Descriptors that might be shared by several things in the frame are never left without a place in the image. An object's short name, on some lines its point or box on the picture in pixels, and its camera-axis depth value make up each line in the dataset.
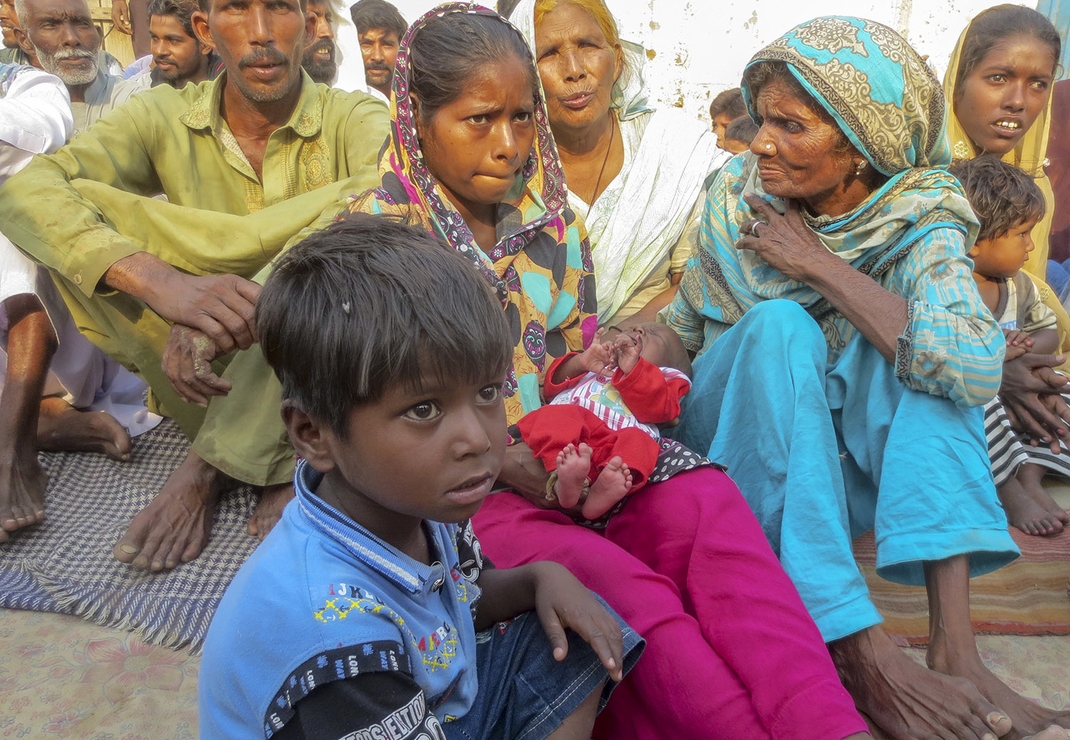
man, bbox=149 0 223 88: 4.80
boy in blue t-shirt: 1.16
